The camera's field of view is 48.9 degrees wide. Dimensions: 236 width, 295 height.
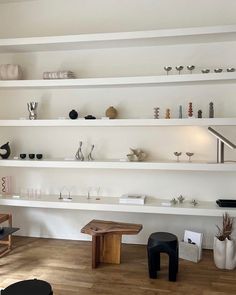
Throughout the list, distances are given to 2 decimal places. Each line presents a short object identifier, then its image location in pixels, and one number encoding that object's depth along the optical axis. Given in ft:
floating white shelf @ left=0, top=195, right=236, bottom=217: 8.58
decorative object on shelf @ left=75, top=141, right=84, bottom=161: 9.80
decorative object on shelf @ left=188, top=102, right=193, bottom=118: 9.01
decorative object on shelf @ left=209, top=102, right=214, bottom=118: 8.84
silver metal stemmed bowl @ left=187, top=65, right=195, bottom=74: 8.86
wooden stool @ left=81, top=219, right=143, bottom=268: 8.24
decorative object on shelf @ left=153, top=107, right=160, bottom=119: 9.17
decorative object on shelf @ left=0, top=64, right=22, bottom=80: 9.85
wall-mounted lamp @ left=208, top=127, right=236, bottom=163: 8.57
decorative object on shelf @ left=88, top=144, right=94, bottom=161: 9.95
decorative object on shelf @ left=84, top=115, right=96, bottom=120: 9.42
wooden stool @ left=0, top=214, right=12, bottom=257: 9.21
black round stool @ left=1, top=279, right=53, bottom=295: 5.26
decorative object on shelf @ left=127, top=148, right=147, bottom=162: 9.24
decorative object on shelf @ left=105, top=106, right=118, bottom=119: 9.38
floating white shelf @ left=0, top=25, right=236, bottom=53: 8.49
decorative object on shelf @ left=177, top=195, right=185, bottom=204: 9.35
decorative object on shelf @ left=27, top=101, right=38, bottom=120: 9.91
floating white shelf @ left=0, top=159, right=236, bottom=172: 8.54
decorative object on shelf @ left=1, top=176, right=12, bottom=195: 10.41
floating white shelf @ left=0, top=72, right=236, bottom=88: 8.54
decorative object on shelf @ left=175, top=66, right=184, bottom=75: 8.89
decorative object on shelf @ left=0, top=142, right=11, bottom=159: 10.09
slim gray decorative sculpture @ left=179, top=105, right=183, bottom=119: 9.12
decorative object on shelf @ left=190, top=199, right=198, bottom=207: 9.05
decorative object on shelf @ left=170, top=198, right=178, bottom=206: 9.15
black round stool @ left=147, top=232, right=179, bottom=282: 7.43
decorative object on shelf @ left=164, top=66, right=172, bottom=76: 9.04
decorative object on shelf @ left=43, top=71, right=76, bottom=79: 9.47
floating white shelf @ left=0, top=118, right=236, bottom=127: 8.55
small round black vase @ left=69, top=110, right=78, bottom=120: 9.53
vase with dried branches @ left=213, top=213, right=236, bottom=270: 8.20
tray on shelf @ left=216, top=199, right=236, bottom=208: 8.70
